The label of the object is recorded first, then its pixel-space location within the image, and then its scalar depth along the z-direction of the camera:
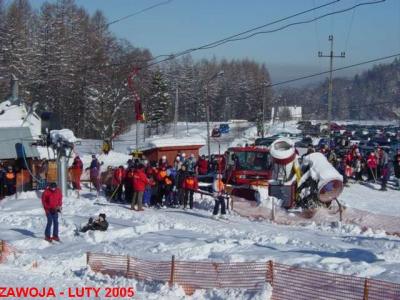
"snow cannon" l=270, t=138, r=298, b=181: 22.38
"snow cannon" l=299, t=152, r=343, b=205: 20.78
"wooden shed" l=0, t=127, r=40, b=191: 29.89
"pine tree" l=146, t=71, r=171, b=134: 85.25
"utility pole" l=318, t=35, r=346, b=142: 50.07
